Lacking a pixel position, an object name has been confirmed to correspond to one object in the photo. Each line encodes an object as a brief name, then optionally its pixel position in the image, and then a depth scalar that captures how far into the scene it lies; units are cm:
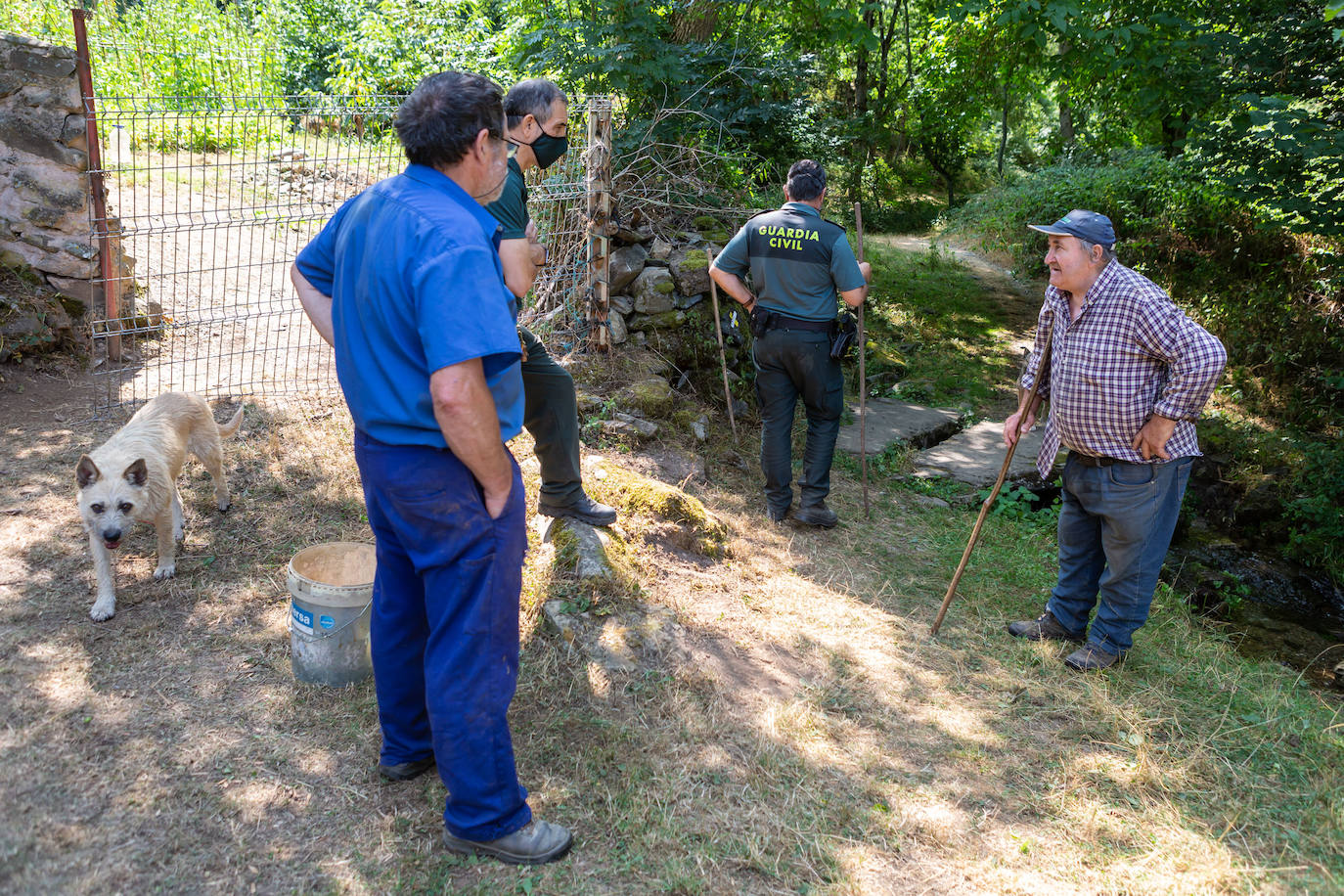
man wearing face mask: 371
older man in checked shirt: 359
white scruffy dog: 380
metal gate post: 607
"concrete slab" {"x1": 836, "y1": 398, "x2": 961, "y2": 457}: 764
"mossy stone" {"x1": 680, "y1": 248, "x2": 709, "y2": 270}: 741
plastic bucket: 336
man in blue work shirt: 226
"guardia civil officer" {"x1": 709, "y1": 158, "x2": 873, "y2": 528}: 550
